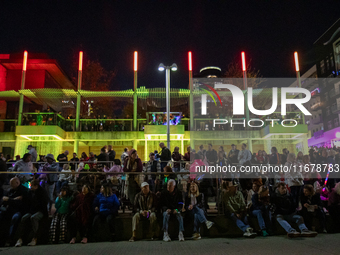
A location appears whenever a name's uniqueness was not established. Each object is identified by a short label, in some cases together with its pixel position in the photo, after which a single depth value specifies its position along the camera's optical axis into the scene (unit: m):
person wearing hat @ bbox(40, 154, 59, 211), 7.22
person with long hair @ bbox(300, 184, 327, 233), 6.54
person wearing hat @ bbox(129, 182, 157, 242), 6.26
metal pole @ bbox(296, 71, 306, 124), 20.33
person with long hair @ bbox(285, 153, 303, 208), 7.13
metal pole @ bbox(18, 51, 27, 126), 18.27
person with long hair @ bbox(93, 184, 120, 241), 6.17
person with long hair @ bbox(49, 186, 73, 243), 6.05
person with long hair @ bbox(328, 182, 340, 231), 6.62
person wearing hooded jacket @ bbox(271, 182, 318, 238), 6.42
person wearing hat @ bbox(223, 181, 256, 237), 6.35
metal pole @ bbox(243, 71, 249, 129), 20.26
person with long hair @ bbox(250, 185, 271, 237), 6.43
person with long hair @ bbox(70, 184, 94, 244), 6.10
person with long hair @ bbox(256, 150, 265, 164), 9.43
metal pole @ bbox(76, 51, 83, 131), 19.34
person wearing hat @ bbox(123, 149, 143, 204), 7.45
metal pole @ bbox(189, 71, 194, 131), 19.23
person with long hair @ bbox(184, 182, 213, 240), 6.35
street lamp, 13.83
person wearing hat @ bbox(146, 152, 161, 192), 9.14
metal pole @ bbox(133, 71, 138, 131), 19.47
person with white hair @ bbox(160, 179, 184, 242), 6.26
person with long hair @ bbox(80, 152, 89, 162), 11.35
